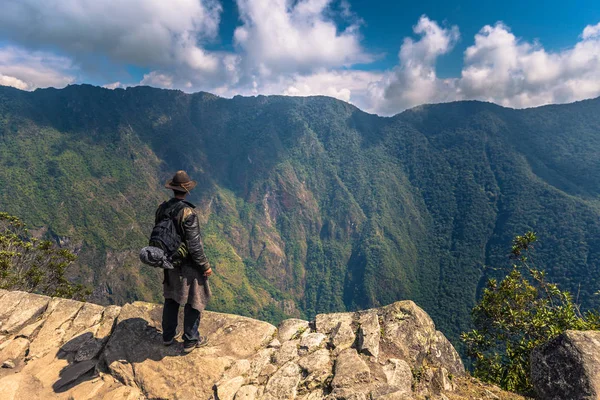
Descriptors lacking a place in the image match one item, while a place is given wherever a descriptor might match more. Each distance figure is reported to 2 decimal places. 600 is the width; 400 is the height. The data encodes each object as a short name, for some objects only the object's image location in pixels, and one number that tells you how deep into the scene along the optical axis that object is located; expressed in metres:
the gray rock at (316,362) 5.74
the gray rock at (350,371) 5.18
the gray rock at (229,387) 5.20
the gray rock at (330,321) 7.05
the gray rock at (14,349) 6.57
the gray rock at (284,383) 5.20
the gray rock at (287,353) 6.14
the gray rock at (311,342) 6.39
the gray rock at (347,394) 4.62
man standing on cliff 5.70
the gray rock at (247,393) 5.15
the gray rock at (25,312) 7.33
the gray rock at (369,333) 6.05
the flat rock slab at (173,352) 5.59
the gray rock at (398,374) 5.27
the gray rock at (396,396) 4.53
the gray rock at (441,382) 5.56
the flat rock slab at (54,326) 6.87
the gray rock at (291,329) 7.00
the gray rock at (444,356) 6.45
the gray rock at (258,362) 5.75
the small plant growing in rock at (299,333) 6.95
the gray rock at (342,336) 6.34
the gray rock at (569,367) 4.38
